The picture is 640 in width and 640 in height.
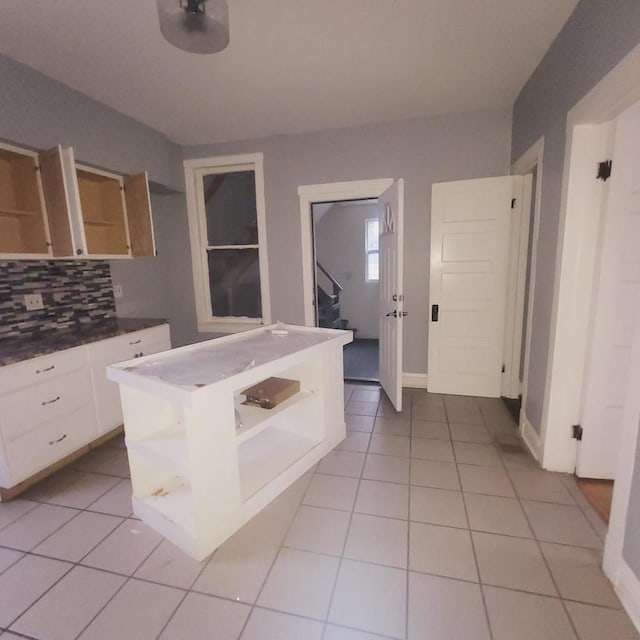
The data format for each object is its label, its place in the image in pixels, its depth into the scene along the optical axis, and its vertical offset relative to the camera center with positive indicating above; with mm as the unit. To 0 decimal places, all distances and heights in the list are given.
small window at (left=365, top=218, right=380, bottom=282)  5637 +241
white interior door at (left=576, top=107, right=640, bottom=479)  1695 -267
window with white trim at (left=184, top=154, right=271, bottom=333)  3766 +247
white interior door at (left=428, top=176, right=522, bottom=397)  2969 -182
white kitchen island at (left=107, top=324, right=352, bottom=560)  1500 -819
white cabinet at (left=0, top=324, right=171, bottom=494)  1915 -822
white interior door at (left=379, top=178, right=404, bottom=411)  2695 -228
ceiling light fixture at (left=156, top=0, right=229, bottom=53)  1273 +927
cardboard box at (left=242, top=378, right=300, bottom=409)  2004 -742
